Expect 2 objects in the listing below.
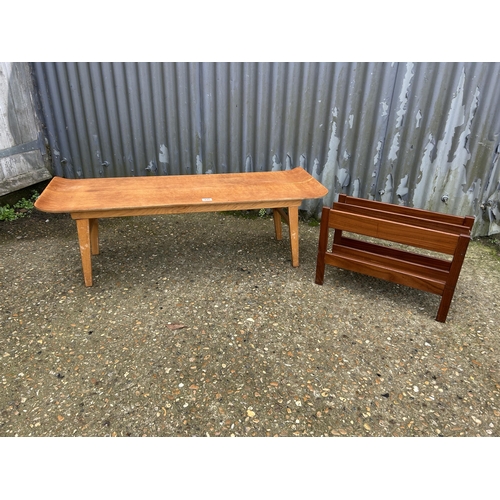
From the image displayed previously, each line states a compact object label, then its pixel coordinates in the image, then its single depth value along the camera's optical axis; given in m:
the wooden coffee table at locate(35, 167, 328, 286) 2.58
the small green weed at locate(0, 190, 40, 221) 3.93
